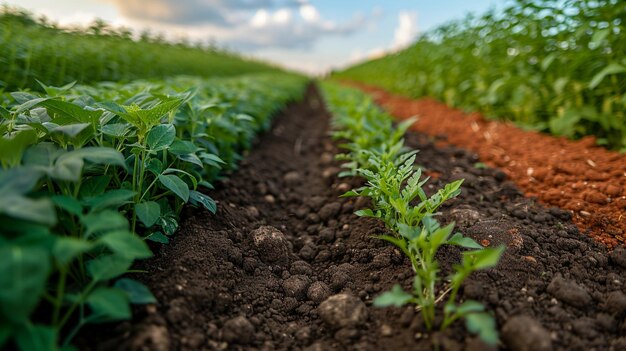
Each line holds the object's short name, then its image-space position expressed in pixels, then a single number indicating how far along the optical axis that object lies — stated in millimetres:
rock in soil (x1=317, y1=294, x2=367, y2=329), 392
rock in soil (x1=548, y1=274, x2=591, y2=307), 401
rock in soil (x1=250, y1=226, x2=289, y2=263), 529
